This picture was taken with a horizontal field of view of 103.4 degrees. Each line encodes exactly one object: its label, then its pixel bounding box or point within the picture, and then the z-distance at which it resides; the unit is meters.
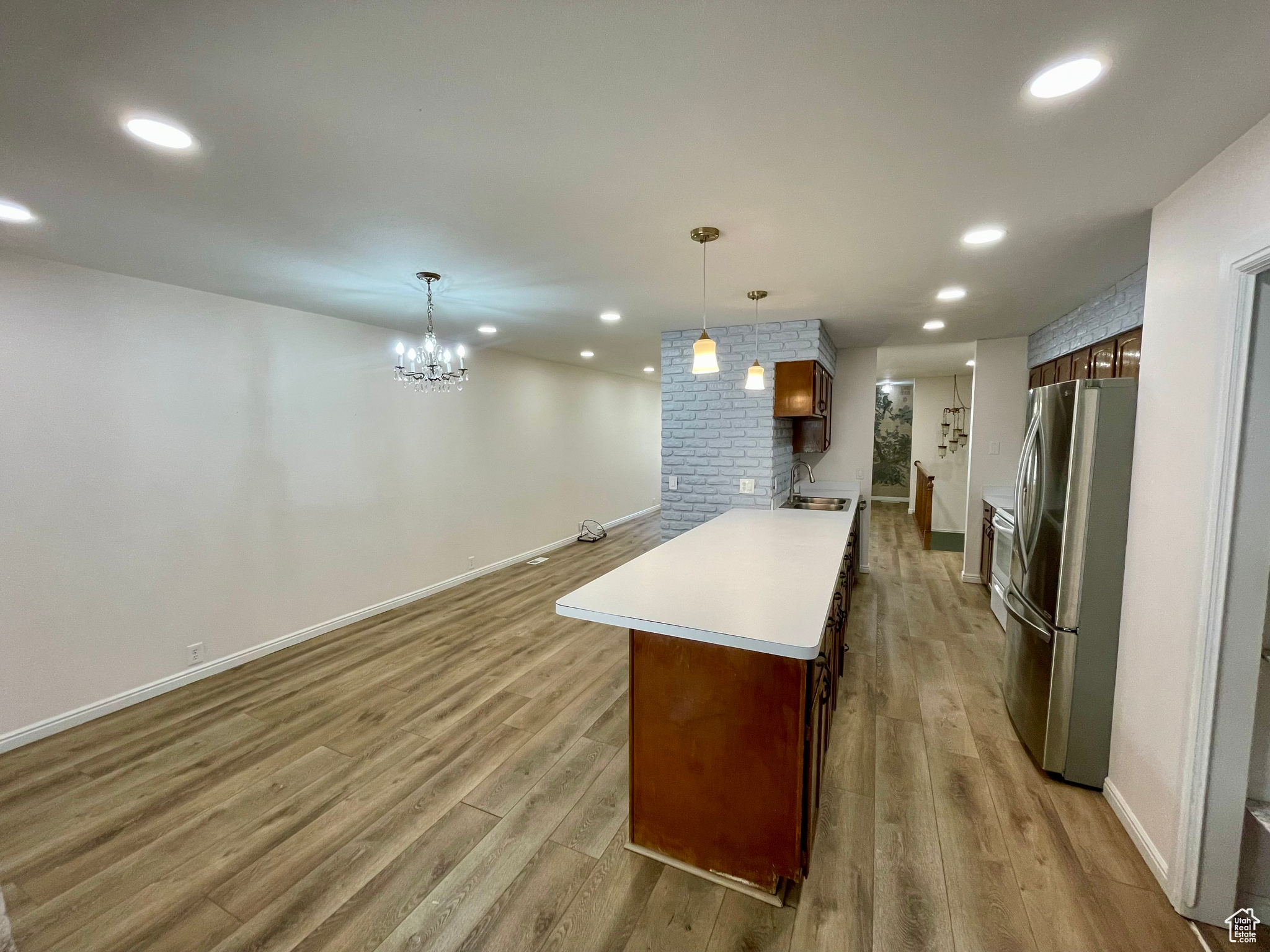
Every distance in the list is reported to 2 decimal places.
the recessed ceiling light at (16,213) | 1.85
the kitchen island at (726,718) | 1.53
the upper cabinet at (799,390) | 3.63
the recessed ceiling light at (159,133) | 1.36
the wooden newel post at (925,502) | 6.55
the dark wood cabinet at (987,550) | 4.48
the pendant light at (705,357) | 2.42
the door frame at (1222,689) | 1.41
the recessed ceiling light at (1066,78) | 1.14
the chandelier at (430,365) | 2.95
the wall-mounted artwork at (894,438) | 9.29
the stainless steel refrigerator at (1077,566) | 1.97
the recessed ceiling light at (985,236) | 2.07
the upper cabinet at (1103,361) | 2.73
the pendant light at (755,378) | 2.78
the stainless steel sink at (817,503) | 4.26
